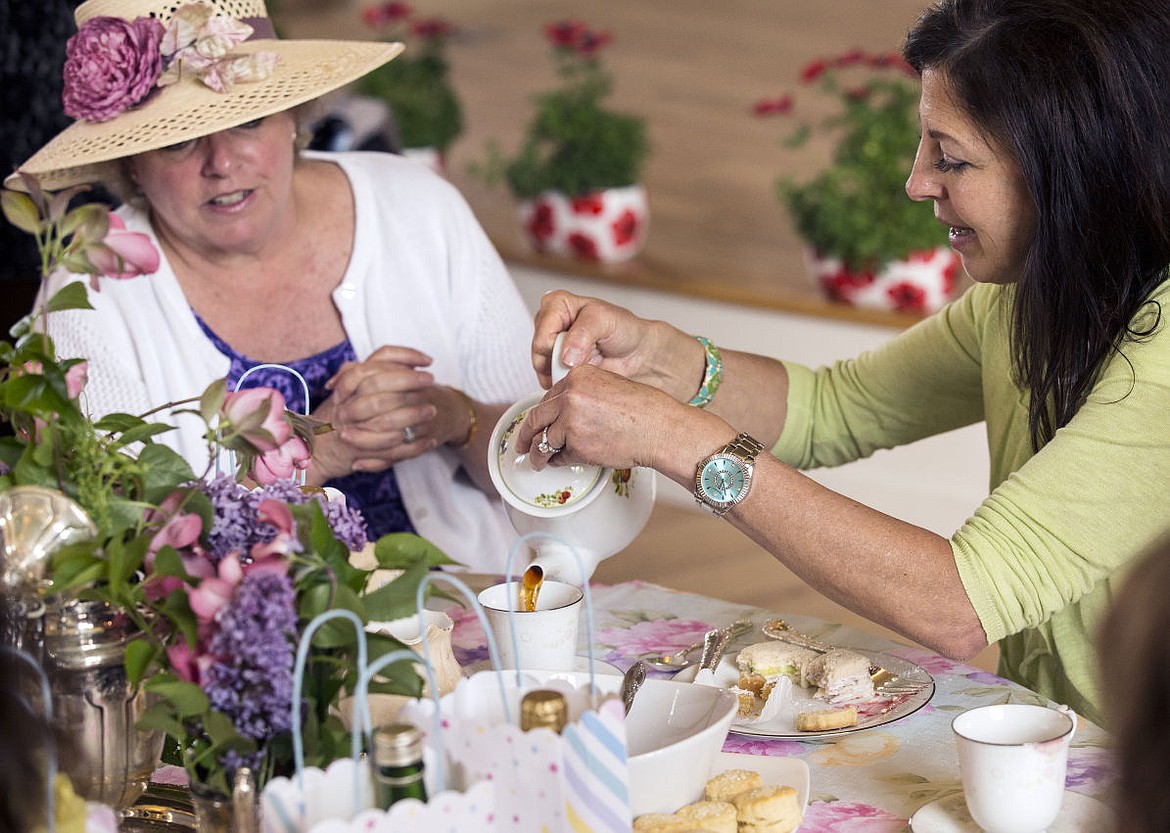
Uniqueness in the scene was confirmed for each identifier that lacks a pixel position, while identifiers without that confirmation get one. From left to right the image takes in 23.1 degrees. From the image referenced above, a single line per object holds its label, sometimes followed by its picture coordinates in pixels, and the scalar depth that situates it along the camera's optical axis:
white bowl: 1.63
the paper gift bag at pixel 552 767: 1.53
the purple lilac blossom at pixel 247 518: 1.59
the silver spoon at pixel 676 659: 1.93
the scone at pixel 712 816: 1.63
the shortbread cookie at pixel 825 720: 1.81
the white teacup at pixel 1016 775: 1.63
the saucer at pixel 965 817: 1.68
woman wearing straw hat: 2.24
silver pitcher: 1.63
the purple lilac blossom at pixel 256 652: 1.53
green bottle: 1.51
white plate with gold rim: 1.82
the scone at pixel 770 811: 1.64
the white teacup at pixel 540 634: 1.81
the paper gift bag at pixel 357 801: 1.51
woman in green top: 1.89
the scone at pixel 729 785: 1.66
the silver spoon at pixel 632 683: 1.72
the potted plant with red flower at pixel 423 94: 5.46
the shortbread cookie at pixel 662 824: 1.62
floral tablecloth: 1.73
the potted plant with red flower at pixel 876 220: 4.19
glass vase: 1.56
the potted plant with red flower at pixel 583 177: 4.86
